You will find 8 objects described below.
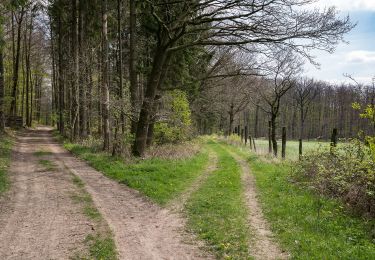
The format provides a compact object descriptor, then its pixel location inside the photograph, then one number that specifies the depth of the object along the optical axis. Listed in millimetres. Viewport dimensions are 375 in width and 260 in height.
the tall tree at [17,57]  33088
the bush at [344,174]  8823
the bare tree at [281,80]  24969
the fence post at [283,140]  20344
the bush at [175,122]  21953
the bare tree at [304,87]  70938
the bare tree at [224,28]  14588
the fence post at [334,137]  13989
